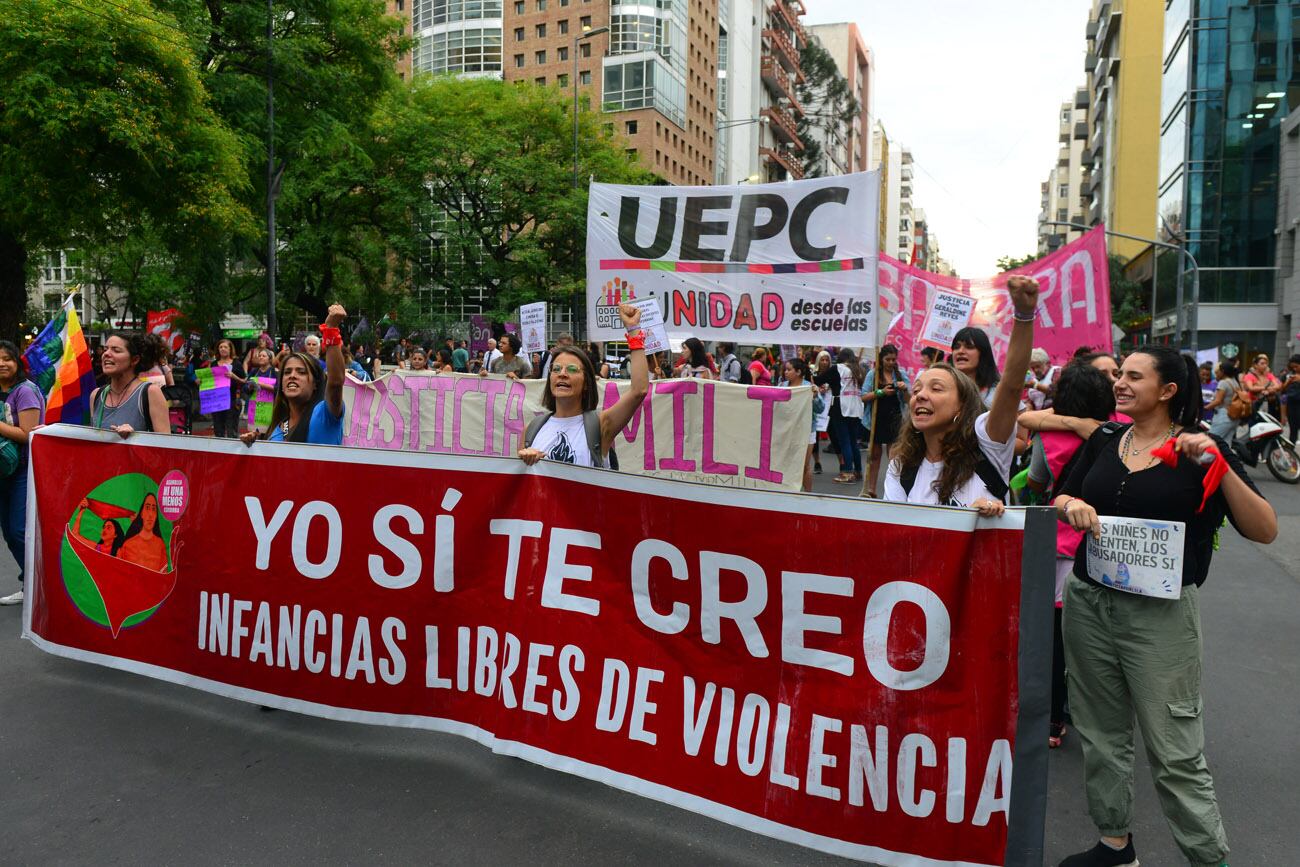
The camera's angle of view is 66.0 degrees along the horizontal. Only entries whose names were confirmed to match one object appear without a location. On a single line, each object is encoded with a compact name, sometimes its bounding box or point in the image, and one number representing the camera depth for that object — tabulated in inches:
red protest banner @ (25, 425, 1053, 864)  110.5
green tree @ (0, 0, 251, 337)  668.1
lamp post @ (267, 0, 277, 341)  908.0
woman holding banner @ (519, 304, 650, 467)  175.9
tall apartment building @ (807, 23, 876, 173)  4874.5
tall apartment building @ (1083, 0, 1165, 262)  2458.2
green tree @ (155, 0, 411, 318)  945.5
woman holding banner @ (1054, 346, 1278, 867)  112.2
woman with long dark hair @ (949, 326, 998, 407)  168.4
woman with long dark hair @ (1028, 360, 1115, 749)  155.3
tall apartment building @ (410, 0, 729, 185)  2743.6
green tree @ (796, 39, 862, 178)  4200.3
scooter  525.5
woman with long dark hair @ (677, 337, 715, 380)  512.3
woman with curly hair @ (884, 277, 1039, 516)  137.8
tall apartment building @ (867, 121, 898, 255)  5964.6
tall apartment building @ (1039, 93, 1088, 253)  3895.2
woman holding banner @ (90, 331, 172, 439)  208.2
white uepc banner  311.1
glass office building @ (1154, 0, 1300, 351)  1640.0
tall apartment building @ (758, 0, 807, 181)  3651.6
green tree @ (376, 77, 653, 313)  1499.8
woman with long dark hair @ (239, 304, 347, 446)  202.8
